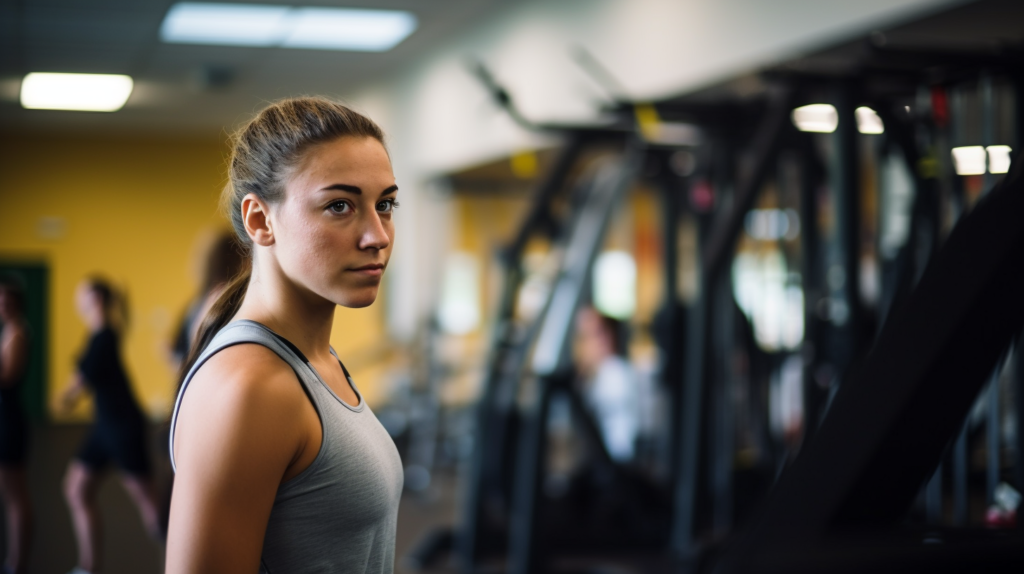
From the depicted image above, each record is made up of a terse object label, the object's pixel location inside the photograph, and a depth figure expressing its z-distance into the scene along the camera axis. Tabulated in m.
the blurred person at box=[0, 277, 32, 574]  3.35
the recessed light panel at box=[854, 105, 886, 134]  3.66
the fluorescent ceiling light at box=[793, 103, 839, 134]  4.21
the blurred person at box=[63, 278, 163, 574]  3.32
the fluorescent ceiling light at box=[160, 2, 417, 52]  5.67
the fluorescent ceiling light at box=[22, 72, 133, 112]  7.23
